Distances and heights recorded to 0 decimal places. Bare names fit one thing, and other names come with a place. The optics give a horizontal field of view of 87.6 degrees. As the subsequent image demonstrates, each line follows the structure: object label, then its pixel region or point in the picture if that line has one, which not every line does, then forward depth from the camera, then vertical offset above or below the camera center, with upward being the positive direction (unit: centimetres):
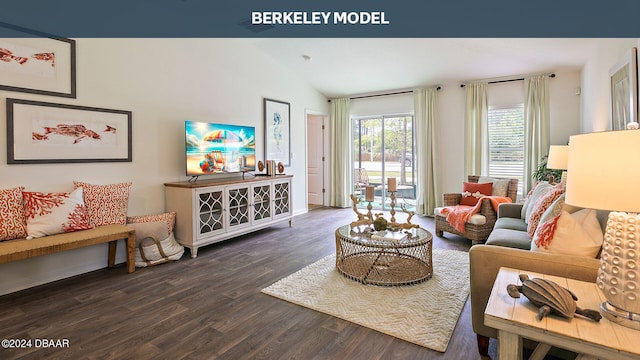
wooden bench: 254 -55
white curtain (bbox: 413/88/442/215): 591 +44
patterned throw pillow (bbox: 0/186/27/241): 271 -32
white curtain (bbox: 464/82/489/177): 546 +70
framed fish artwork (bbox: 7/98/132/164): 292 +41
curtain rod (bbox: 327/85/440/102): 620 +154
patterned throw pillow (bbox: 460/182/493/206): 456 -28
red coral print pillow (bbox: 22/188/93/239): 284 -32
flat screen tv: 408 +36
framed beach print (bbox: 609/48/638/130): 232 +62
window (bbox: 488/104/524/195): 527 +49
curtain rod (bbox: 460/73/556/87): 490 +145
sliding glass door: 643 +34
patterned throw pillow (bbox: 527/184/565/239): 260 -27
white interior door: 722 +30
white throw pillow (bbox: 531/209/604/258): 175 -34
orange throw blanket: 408 -50
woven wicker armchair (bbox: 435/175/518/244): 397 -63
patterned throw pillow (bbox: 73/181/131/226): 327 -26
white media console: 380 -41
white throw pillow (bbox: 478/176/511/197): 450 -20
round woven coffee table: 289 -87
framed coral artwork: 553 +75
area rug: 220 -99
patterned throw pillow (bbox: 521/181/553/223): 319 -25
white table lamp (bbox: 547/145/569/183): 343 +15
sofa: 169 -50
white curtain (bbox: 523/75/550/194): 496 +72
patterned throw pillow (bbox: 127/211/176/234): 361 -48
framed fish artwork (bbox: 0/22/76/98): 286 +103
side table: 111 -56
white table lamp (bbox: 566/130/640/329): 115 -11
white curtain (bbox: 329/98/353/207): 691 +48
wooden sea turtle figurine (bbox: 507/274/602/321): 125 -49
